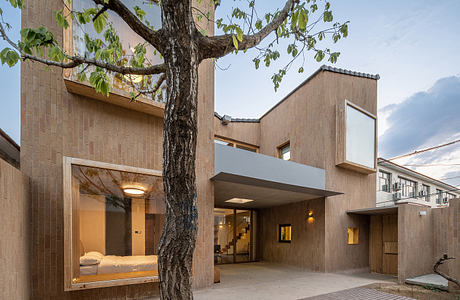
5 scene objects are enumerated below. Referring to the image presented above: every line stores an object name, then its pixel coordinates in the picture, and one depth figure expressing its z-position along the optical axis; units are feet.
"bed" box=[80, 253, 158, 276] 15.19
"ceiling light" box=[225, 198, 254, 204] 30.99
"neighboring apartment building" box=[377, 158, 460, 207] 48.26
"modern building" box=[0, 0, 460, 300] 13.98
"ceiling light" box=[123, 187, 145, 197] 17.47
